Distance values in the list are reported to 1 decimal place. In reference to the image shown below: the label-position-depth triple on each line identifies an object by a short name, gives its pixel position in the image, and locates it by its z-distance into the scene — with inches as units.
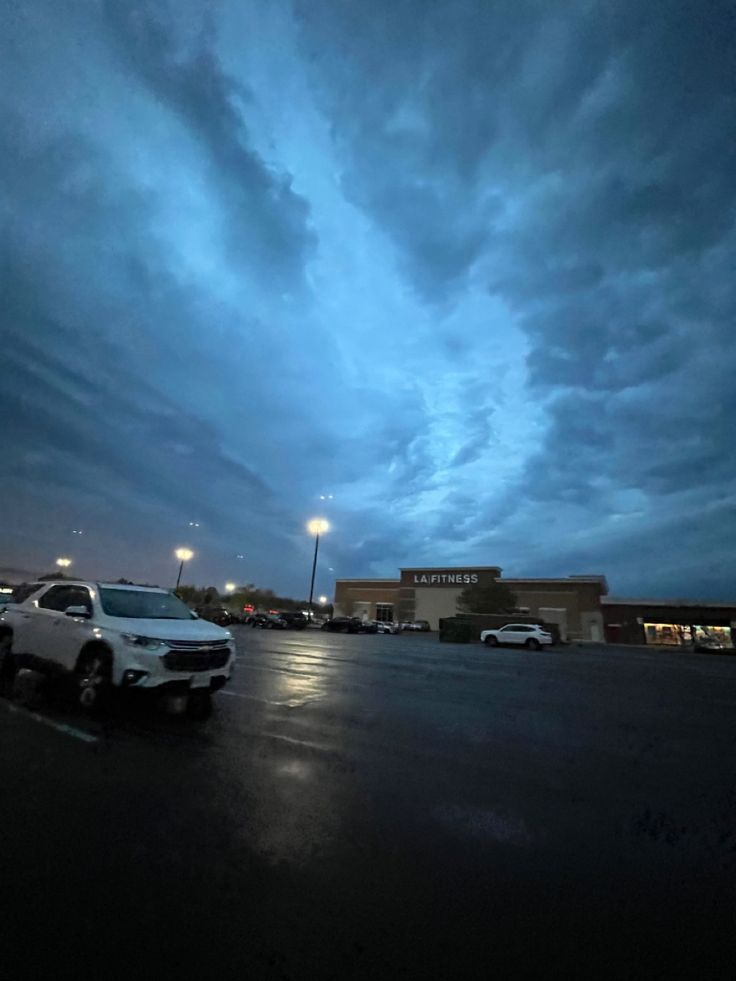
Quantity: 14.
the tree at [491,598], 2289.6
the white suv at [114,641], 215.0
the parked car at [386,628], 1965.8
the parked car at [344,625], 1635.1
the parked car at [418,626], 2427.4
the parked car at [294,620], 1576.0
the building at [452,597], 2484.0
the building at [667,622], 2065.7
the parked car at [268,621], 1576.0
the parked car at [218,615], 1523.1
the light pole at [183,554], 1980.3
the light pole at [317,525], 1855.3
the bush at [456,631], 1460.4
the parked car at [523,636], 1246.3
